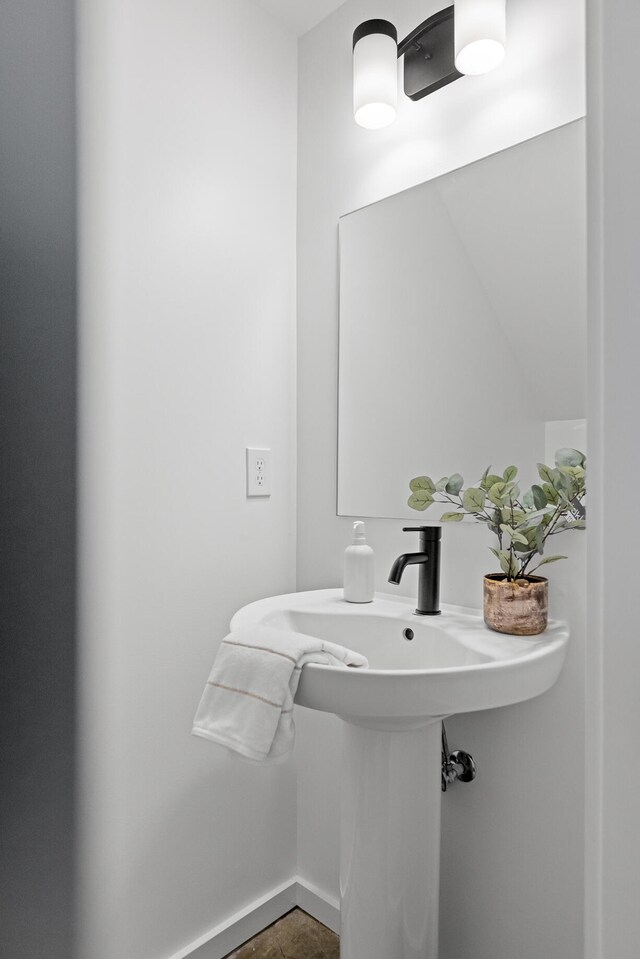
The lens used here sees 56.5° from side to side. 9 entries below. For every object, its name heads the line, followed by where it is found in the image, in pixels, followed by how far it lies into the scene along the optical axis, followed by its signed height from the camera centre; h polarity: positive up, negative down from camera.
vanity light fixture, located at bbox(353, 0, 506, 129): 1.06 +0.85
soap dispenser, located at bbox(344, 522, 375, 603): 1.24 -0.18
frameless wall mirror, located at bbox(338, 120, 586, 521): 1.07 +0.33
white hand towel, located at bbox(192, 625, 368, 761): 0.84 -0.30
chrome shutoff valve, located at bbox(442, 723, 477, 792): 1.14 -0.54
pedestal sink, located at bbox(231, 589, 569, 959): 0.94 -0.52
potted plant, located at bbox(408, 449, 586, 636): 0.98 -0.06
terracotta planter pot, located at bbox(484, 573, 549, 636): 0.98 -0.20
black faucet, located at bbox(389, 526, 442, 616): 1.13 -0.16
